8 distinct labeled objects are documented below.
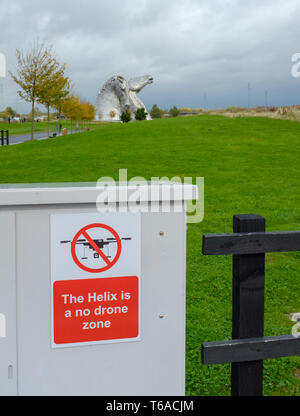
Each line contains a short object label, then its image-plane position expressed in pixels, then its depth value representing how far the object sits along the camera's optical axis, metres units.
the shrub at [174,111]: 90.19
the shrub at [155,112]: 99.00
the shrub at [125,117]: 57.97
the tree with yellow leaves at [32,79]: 37.53
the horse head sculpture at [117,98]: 94.99
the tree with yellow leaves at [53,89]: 38.19
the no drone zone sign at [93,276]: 2.45
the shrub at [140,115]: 59.16
